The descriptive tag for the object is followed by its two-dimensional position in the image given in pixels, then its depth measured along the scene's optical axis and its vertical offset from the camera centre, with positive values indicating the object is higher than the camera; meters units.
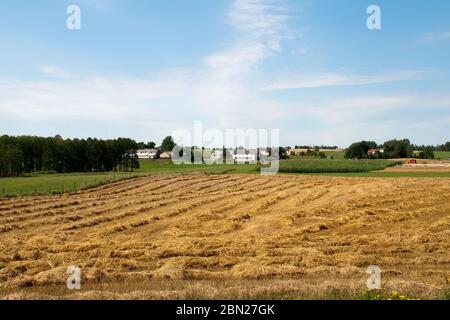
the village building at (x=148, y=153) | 144.04 +1.07
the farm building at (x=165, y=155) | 128.50 +0.34
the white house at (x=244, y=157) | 100.19 -0.35
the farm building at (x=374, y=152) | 112.28 +0.58
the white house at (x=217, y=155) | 106.15 +0.17
